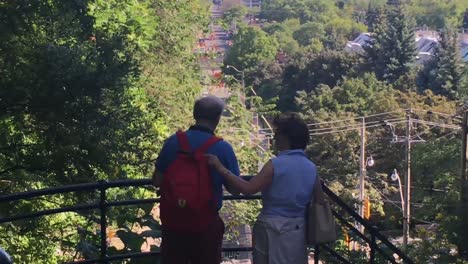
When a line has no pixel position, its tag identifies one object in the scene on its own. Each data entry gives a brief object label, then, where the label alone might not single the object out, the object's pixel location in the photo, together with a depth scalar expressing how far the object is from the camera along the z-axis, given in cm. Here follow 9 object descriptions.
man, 413
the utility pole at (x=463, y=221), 872
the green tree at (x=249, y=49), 8756
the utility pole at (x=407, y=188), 1977
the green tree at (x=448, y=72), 5231
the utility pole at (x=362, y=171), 2845
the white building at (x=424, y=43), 9338
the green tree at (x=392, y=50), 6117
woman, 416
